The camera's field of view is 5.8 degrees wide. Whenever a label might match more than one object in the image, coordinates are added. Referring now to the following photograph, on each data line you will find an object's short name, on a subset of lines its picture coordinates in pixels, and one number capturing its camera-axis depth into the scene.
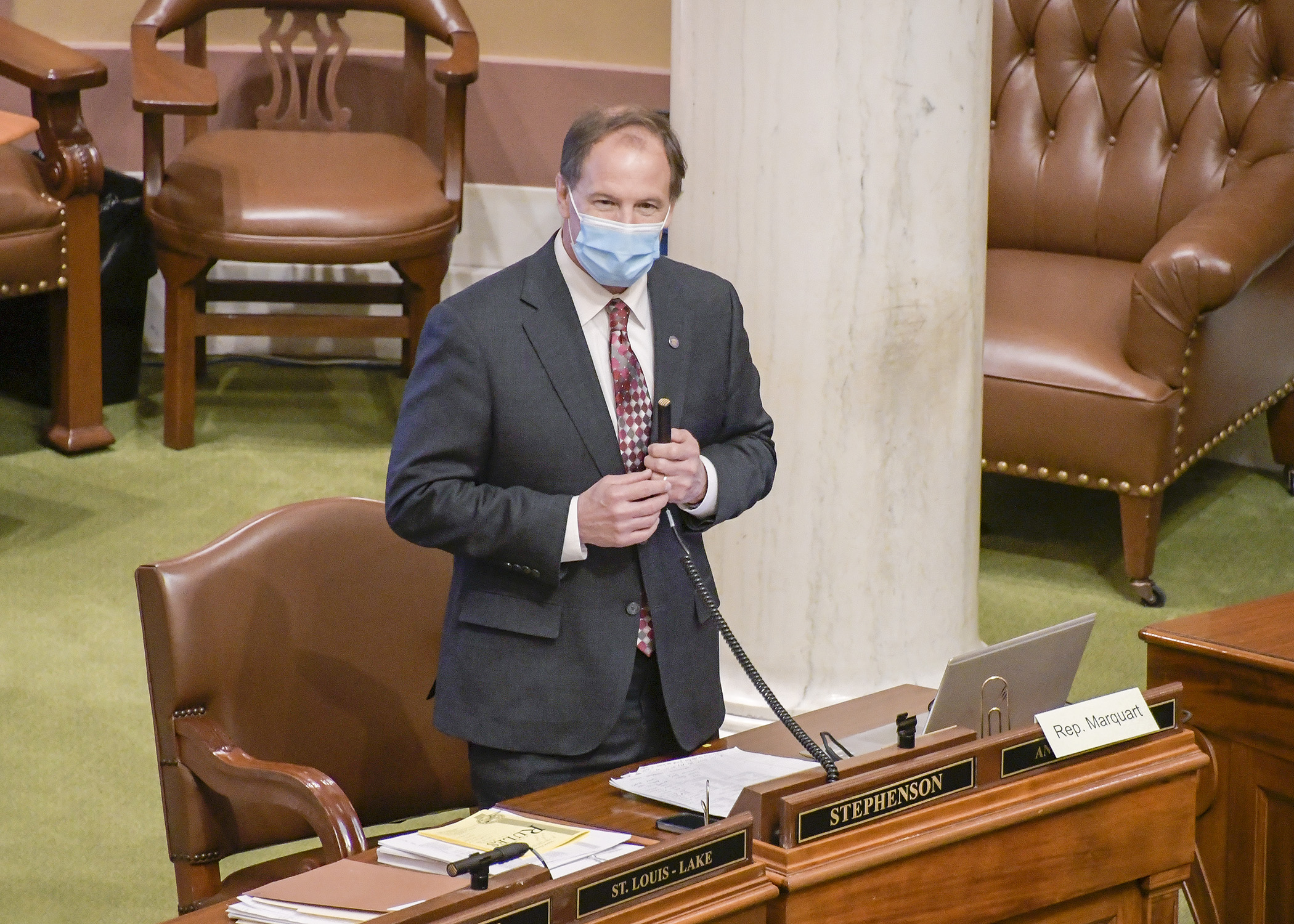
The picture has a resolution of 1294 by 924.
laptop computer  19.01
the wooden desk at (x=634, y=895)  18.59
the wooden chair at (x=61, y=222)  21.94
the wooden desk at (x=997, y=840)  18.86
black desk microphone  18.61
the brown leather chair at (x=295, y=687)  19.41
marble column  20.17
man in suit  19.25
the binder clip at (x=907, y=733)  18.99
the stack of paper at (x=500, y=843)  18.83
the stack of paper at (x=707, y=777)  19.14
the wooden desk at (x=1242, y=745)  19.77
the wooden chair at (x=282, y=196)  22.10
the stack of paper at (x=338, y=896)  18.72
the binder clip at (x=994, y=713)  19.04
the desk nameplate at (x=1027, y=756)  19.01
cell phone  18.98
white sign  19.03
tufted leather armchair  21.55
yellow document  18.87
